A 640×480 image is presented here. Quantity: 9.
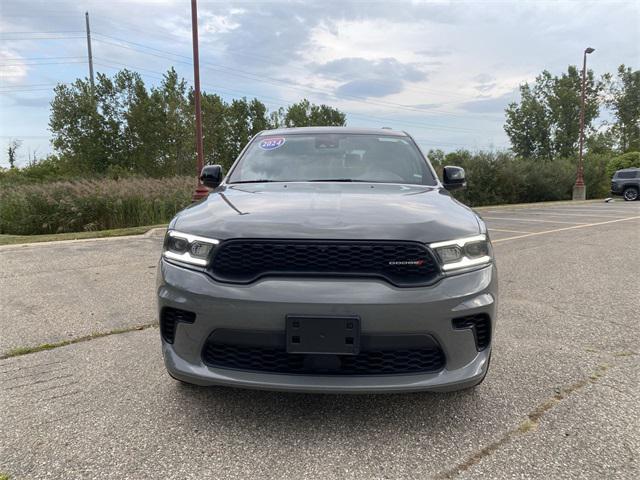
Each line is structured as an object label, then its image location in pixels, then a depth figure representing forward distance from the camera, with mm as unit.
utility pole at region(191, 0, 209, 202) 11266
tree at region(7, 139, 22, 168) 62500
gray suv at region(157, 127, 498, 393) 2014
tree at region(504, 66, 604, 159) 51594
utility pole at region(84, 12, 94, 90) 38469
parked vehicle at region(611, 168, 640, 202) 26203
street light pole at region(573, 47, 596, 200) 28359
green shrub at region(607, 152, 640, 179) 35997
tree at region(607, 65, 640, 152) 52625
